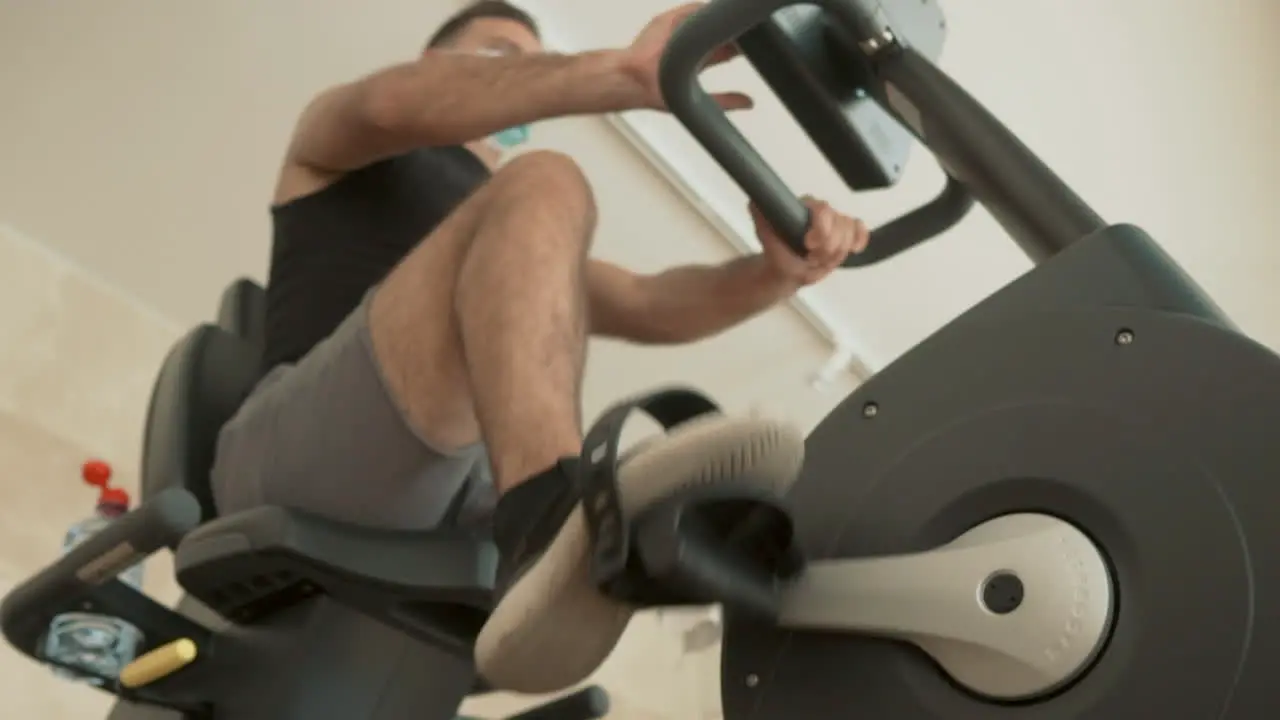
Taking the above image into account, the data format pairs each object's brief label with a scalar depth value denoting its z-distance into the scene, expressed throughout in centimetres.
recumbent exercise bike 58
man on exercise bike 86
